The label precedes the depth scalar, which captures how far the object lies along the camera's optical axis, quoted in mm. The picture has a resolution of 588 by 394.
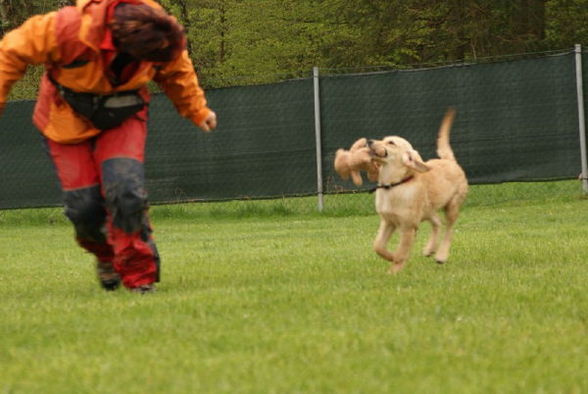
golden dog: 15055
